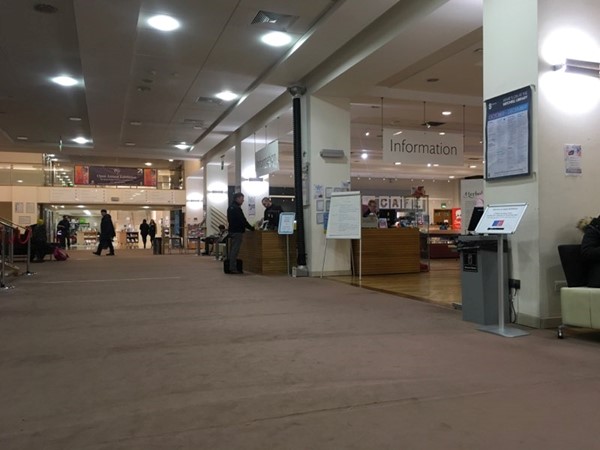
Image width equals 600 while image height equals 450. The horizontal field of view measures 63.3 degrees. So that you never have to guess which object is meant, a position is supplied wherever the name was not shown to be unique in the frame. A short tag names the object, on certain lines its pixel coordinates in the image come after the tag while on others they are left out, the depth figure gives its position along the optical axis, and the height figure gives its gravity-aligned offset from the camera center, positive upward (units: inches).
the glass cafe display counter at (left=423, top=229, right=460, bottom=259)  516.4 -24.6
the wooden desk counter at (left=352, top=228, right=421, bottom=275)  333.1 -19.7
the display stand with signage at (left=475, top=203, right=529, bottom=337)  150.7 -2.1
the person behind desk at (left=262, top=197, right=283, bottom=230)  377.4 +5.2
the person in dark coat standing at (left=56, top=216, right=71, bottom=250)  746.8 -7.7
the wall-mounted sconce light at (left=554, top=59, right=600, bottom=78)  162.1 +51.9
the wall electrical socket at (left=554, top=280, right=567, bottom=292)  161.0 -20.9
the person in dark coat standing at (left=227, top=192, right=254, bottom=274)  349.4 -3.0
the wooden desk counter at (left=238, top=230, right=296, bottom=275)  349.4 -21.2
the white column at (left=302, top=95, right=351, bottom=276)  327.3 +36.3
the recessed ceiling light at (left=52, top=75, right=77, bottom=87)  345.1 +104.9
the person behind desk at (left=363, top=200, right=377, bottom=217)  374.1 +10.8
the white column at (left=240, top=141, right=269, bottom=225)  498.9 +40.2
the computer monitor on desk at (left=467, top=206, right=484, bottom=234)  221.9 +2.6
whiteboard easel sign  293.9 +4.2
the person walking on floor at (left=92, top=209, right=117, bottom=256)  597.9 -11.0
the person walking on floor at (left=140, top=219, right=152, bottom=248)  866.8 -9.3
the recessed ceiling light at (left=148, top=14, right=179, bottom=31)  240.8 +102.4
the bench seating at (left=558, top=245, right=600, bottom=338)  138.9 -22.1
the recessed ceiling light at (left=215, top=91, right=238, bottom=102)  376.2 +101.3
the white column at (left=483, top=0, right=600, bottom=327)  160.2 +29.2
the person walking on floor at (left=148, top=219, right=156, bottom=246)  851.4 -7.6
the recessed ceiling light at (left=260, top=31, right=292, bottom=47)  263.1 +102.6
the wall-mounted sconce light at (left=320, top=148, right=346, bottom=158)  327.6 +47.6
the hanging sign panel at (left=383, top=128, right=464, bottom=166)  346.6 +55.0
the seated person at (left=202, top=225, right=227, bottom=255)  477.5 -17.6
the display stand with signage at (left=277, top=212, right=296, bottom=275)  343.0 -1.8
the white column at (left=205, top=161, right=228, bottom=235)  632.4 +37.2
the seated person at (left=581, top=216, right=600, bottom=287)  147.6 -9.3
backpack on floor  508.4 -30.8
